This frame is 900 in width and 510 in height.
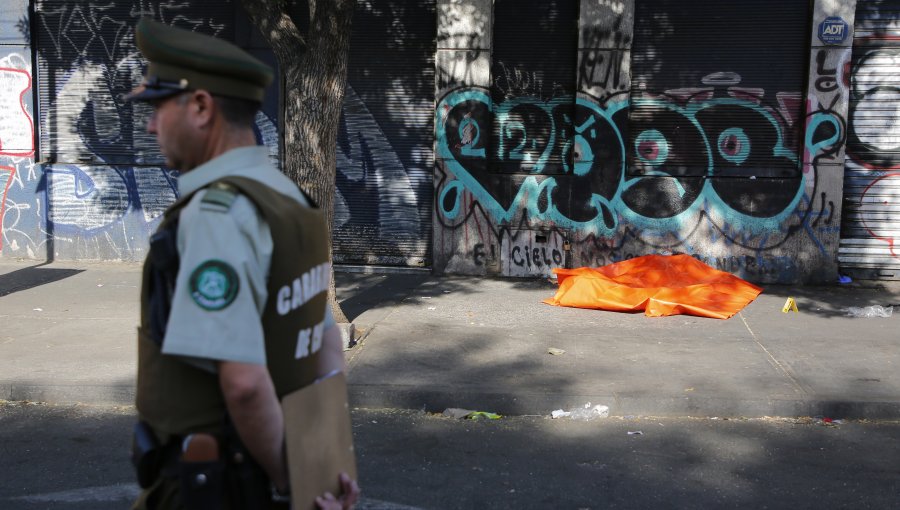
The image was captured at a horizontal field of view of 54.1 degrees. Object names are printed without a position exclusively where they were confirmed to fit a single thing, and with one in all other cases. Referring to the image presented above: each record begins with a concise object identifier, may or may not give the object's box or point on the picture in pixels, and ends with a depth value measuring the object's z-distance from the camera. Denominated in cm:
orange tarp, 884
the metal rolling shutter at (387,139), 1088
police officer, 179
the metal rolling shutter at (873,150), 1020
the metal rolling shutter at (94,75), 1116
